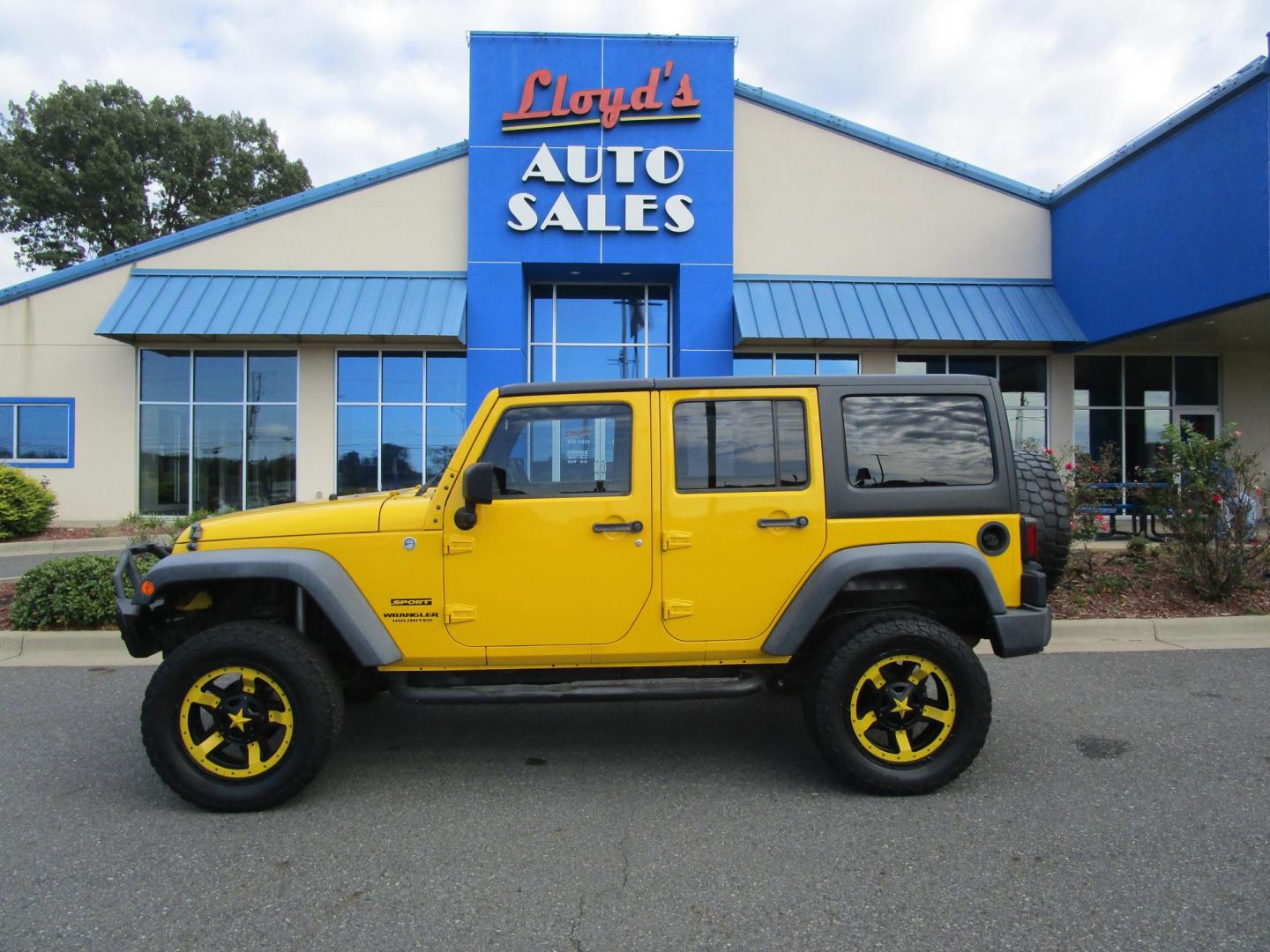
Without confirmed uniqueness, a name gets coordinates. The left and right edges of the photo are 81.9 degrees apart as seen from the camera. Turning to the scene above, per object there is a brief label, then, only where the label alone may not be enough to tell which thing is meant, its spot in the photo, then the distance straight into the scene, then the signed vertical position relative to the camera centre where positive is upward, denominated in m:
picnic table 8.43 -0.44
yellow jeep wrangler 3.33 -0.43
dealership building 14.57 +4.08
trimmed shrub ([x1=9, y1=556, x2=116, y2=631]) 6.22 -0.98
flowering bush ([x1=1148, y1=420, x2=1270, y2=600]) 7.00 -0.28
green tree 27.69 +12.61
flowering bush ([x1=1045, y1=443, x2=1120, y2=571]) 7.70 -0.15
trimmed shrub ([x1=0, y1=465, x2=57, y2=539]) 12.76 -0.36
